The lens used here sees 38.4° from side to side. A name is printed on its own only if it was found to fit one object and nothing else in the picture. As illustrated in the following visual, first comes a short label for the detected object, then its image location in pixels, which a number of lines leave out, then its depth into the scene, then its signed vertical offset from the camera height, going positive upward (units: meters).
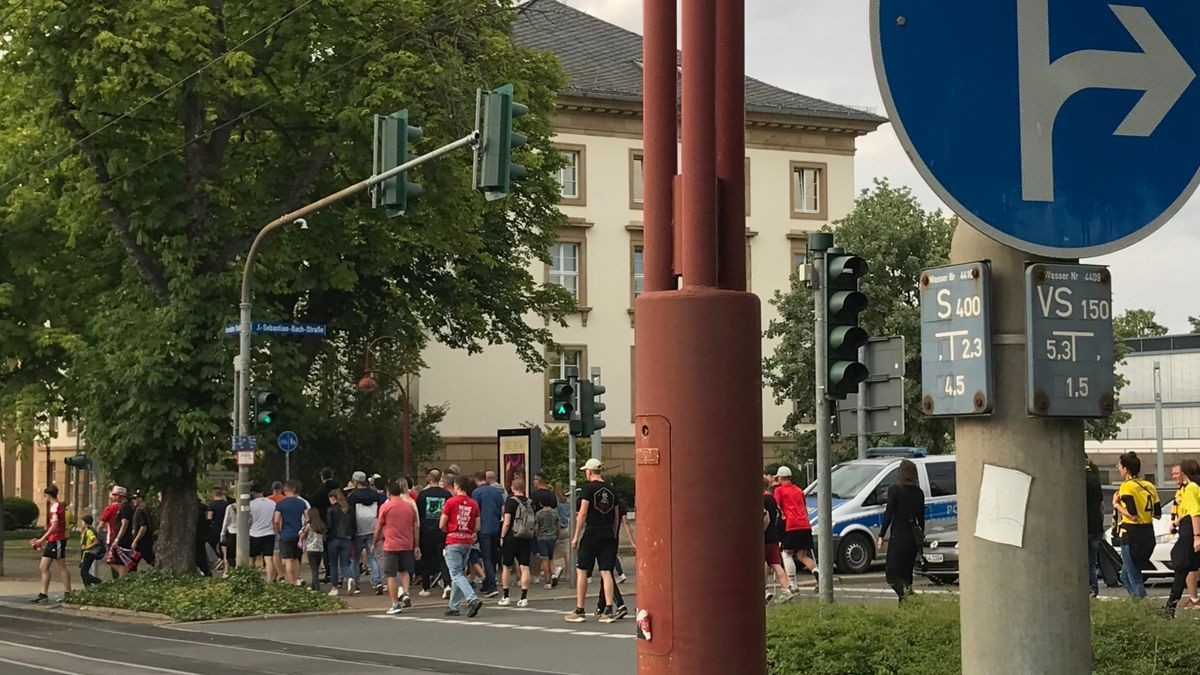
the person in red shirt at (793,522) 24.34 -0.85
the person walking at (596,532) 21.94 -0.89
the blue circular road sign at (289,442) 31.83 +0.42
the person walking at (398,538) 24.81 -1.08
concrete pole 2.87 -0.15
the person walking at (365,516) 28.61 -0.87
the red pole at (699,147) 3.73 +0.68
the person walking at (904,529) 18.95 -0.74
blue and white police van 30.30 -0.65
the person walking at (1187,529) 19.77 -0.79
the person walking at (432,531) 28.36 -1.12
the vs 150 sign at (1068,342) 2.88 +0.20
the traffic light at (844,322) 14.34 +1.19
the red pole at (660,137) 3.82 +0.73
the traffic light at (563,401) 28.45 +1.02
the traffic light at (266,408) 25.56 +0.83
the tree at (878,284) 52.38 +5.50
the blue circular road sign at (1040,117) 2.92 +0.59
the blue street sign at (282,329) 24.30 +1.92
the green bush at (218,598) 25.00 -1.99
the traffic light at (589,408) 28.52 +0.92
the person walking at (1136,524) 20.77 -0.76
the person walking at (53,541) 27.53 -1.24
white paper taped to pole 2.86 -0.07
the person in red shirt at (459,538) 23.84 -1.04
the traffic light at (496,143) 18.25 +3.42
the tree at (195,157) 26.59 +5.02
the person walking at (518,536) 25.86 -1.11
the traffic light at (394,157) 20.02 +3.59
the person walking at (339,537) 28.52 -1.23
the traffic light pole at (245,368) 24.00 +1.38
